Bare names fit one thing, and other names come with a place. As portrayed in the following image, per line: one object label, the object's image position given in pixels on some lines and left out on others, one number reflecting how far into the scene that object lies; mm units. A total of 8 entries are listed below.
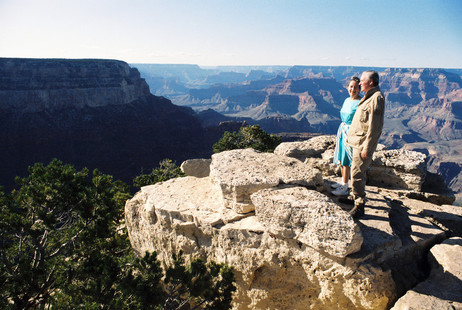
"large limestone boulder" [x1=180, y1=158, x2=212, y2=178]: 14711
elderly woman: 6008
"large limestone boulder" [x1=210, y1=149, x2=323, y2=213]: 5922
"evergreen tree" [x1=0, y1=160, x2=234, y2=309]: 4629
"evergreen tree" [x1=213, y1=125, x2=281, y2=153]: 18844
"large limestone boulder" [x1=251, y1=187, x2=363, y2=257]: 4430
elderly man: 4902
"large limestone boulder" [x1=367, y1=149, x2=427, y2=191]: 8130
